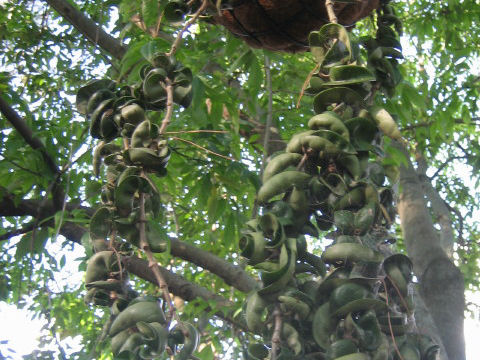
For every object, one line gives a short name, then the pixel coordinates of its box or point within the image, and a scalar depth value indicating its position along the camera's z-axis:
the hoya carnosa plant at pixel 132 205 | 0.94
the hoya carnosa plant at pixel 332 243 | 0.93
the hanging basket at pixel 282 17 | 1.36
